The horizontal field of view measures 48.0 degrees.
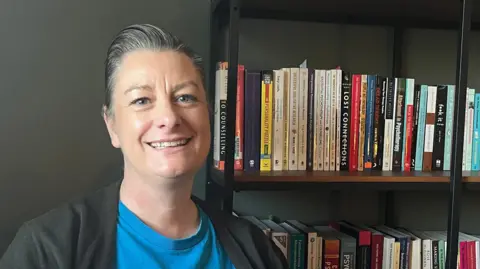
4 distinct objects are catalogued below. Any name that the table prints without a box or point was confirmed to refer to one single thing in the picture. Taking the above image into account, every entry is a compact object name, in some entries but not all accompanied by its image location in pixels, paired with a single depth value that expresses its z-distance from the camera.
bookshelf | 1.37
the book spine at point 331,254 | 1.56
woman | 1.03
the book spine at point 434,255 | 1.63
